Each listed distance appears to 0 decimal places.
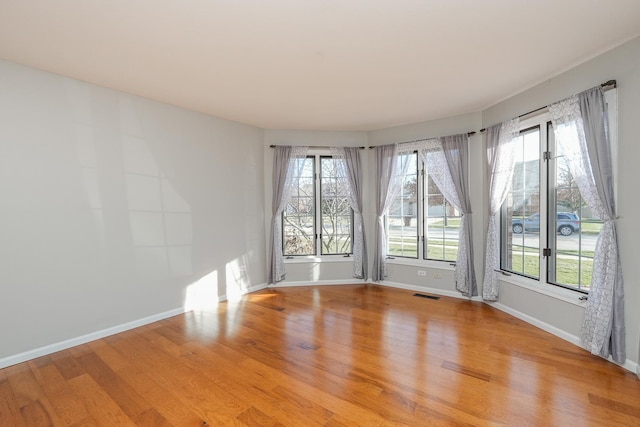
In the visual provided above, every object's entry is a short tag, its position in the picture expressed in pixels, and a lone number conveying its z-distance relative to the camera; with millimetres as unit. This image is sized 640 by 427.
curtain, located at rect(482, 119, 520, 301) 3676
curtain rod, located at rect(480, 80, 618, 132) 2523
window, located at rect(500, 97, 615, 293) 2967
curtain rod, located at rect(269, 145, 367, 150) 5105
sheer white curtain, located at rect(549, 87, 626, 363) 2496
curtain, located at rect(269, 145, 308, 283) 4984
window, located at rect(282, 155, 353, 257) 5211
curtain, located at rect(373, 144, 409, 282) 4969
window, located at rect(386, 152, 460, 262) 4602
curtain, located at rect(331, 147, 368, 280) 5141
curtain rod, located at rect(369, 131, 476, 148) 4231
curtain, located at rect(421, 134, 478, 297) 4266
